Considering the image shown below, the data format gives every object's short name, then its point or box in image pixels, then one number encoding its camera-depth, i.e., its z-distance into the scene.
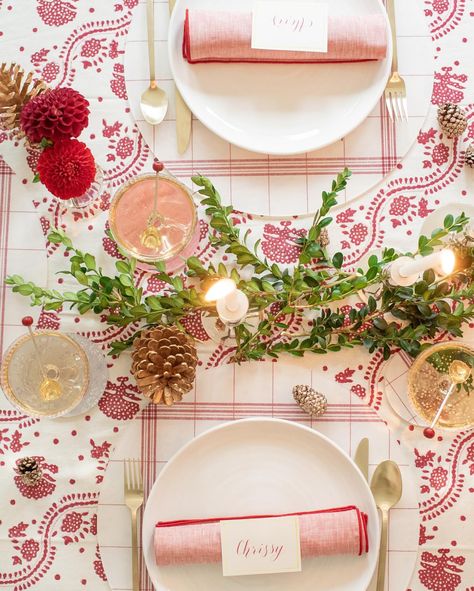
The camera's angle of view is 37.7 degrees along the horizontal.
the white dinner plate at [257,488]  1.09
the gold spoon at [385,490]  1.10
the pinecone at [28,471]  1.13
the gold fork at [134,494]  1.11
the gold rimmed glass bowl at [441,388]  1.13
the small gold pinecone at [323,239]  1.15
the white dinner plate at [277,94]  1.16
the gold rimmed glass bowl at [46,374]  1.10
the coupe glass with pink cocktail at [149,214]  1.13
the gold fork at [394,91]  1.17
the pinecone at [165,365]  1.06
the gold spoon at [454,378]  1.12
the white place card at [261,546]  1.07
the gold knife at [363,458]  1.12
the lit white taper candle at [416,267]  0.94
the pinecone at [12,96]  1.10
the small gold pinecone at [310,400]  1.11
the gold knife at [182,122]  1.17
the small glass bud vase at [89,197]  1.17
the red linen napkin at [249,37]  1.13
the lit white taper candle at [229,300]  1.00
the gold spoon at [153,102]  1.17
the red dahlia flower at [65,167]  1.01
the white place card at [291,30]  1.13
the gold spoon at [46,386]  1.10
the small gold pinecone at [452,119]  1.15
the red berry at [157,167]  1.01
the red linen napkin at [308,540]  1.07
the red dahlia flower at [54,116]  1.00
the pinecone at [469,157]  1.16
